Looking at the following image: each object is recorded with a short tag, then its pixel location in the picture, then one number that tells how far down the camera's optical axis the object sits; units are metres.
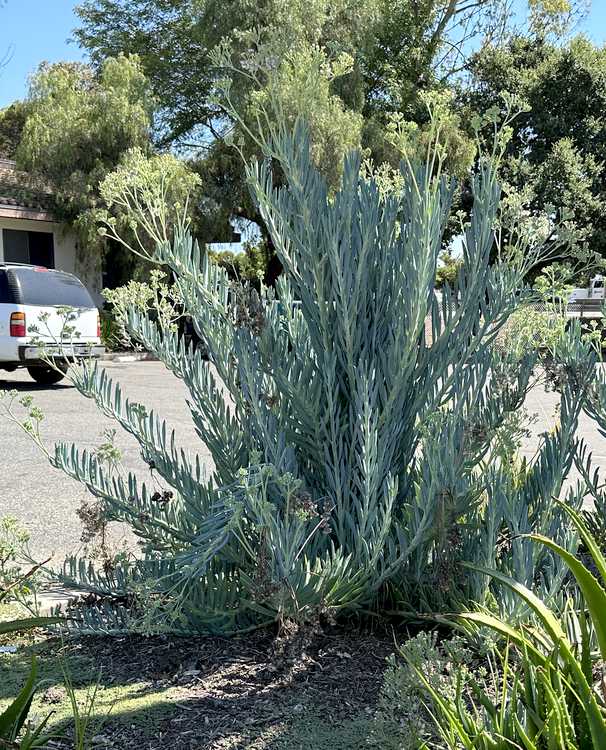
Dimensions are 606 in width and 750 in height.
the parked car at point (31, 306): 13.47
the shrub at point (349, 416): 2.95
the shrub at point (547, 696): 1.71
